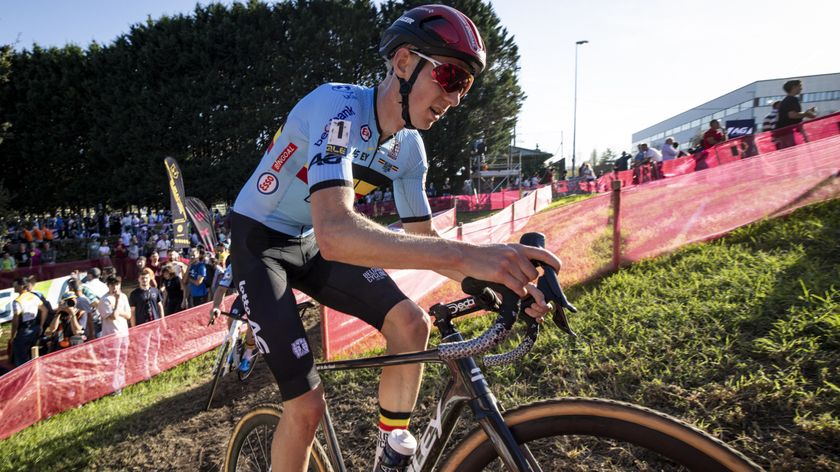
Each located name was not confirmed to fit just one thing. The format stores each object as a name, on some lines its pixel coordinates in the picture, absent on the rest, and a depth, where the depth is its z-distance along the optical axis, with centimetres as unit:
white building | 6041
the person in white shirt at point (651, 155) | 1638
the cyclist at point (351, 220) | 161
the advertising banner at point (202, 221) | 1577
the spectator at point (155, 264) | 1454
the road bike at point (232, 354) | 611
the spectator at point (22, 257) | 2298
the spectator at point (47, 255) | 2309
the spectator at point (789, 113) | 912
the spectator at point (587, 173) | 2639
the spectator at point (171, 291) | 1188
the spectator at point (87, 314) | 948
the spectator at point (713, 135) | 1318
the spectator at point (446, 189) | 3660
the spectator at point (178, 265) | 1256
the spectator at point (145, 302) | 1011
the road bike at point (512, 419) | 128
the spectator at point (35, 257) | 2222
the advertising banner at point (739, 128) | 1623
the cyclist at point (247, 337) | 624
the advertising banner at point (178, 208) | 1575
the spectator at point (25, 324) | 930
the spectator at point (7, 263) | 1866
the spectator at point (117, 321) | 805
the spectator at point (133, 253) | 2175
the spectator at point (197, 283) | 1224
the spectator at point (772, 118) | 1071
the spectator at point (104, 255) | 2047
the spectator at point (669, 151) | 1573
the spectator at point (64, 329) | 900
